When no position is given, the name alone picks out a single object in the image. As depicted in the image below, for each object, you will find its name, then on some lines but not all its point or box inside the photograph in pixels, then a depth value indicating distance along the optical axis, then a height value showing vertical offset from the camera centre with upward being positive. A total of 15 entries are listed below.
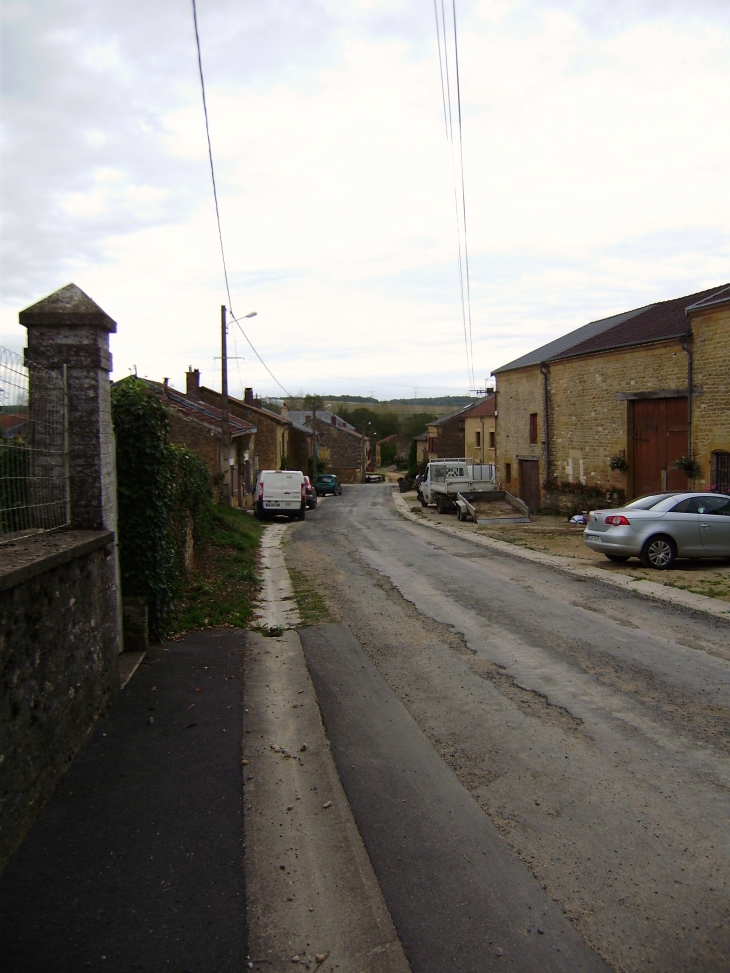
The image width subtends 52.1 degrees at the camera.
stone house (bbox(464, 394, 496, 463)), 48.66 +2.68
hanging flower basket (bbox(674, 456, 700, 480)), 20.09 +0.01
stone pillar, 5.97 +0.92
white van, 28.75 -0.75
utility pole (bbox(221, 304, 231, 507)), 26.28 +1.57
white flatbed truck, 28.97 -0.43
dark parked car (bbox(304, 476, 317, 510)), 35.12 -1.06
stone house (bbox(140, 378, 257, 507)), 29.42 +1.81
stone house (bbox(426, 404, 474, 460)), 63.50 +2.97
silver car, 13.39 -1.13
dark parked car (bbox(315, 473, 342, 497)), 54.22 -0.77
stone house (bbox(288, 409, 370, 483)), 83.12 +3.03
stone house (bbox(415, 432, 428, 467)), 73.75 +2.41
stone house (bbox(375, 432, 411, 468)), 114.12 +4.19
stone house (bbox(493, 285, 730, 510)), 19.69 +2.19
